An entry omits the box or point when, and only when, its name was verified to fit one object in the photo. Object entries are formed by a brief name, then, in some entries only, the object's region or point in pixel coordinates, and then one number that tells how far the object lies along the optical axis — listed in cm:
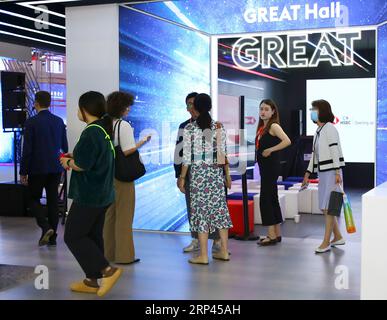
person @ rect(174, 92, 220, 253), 543
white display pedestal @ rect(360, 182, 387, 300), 293
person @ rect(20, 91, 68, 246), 575
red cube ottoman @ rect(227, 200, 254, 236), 638
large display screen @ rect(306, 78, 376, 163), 1134
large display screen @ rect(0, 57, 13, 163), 1516
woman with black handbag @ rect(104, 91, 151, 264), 483
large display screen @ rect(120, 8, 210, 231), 673
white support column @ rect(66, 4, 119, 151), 672
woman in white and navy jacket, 550
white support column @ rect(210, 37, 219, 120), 716
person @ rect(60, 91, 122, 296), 393
